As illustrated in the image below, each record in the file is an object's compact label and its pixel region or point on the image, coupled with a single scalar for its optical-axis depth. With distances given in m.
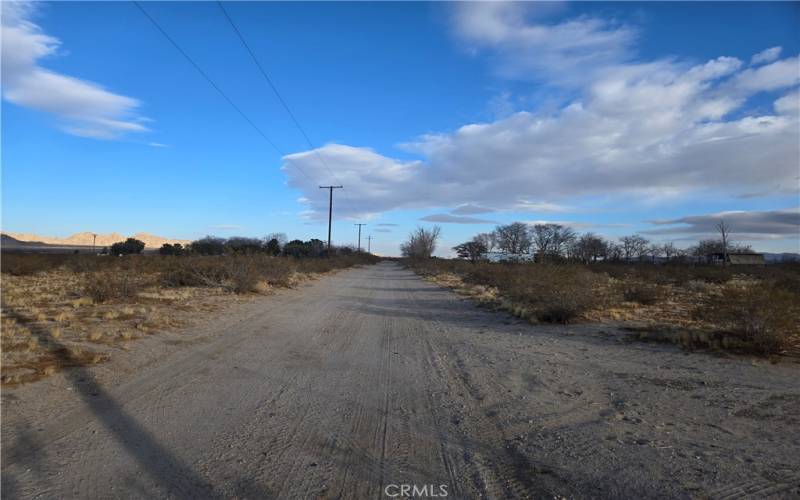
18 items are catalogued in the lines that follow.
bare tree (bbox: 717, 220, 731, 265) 85.56
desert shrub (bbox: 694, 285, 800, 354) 9.48
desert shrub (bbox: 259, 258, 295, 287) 26.09
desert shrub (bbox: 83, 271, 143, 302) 16.08
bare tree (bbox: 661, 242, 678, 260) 95.11
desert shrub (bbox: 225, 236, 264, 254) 99.15
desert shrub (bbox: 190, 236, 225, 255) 56.57
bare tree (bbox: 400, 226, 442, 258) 122.69
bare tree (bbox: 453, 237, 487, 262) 103.09
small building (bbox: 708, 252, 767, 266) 75.00
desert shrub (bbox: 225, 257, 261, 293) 21.48
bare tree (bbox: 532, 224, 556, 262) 90.62
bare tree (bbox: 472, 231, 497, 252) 119.50
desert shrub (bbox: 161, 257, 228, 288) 23.01
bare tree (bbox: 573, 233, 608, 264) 76.59
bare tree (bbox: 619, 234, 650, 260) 101.25
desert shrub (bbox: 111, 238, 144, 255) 82.35
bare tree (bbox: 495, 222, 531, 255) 96.88
